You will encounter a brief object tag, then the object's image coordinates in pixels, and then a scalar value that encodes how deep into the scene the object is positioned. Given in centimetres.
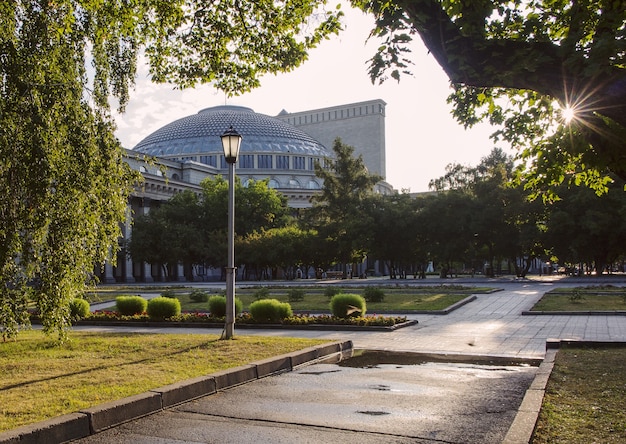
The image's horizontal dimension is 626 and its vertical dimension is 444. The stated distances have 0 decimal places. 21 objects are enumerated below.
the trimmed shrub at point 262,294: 2920
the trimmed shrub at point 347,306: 1811
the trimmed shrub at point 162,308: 1947
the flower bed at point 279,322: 1692
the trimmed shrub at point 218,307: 1903
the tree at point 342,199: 5997
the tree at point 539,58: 607
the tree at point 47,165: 918
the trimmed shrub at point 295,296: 2830
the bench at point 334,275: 7381
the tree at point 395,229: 6091
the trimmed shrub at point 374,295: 2592
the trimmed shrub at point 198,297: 2929
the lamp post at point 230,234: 1382
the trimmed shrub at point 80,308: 1955
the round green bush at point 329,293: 2818
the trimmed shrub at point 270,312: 1792
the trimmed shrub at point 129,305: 2123
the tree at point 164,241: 6694
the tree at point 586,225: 4691
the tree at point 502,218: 5262
